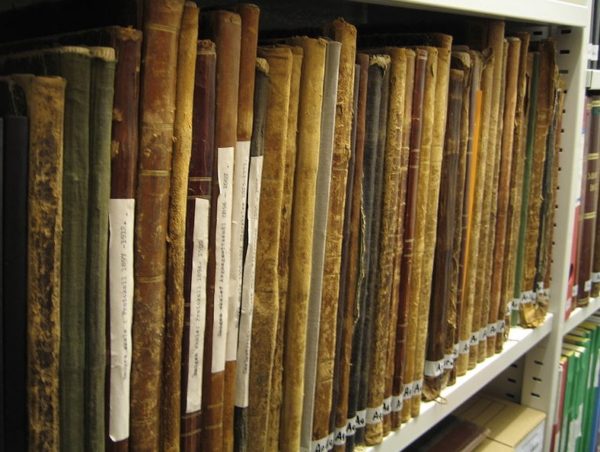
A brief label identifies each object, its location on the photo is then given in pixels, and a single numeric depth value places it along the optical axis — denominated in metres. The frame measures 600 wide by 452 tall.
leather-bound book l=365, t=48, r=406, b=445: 0.64
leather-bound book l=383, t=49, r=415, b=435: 0.66
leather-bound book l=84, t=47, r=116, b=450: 0.40
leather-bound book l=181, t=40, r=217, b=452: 0.47
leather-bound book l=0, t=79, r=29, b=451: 0.38
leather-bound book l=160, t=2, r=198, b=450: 0.45
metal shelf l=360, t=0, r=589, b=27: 0.62
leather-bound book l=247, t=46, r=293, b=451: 0.52
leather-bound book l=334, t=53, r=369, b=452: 0.60
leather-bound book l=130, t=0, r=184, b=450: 0.43
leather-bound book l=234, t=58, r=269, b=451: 0.51
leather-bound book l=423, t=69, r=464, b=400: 0.74
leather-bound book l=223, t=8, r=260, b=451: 0.49
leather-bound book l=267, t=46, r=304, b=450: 0.54
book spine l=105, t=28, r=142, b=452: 0.42
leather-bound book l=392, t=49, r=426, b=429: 0.67
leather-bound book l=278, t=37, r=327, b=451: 0.54
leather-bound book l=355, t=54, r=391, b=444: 0.62
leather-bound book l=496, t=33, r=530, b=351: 0.89
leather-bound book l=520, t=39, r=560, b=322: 0.94
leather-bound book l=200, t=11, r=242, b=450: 0.48
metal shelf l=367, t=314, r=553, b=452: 0.76
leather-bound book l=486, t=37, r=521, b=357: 0.85
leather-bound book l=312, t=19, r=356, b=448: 0.57
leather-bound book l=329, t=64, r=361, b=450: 0.60
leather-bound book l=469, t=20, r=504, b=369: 0.82
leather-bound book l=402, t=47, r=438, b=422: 0.69
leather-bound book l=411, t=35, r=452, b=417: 0.70
